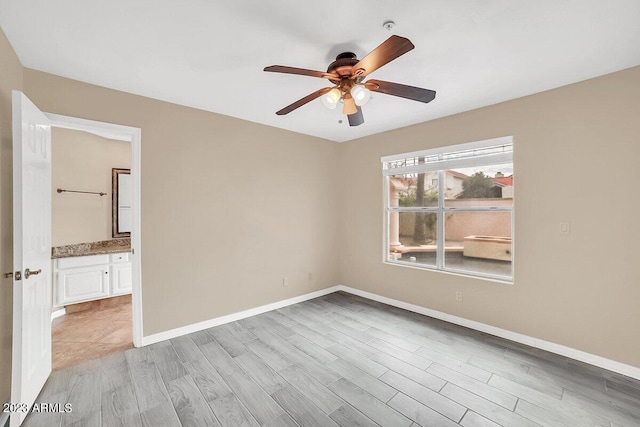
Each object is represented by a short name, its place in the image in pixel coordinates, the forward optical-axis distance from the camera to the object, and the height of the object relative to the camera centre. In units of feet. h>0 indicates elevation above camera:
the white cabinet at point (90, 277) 11.75 -2.93
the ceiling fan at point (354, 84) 5.75 +3.15
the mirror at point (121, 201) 14.20 +0.70
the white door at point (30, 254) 5.55 -0.92
